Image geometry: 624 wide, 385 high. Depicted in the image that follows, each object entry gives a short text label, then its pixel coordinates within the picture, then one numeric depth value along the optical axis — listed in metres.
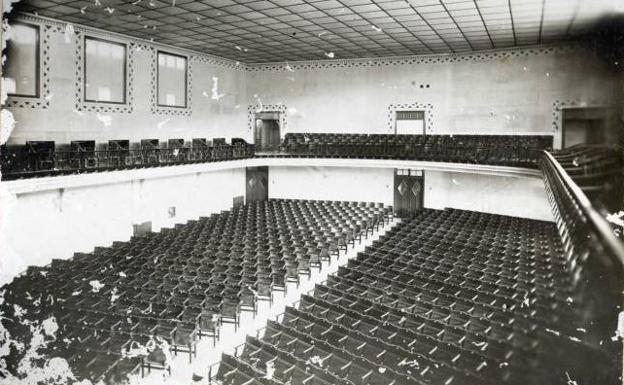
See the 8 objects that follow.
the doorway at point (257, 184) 24.75
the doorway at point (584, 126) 18.33
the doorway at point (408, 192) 22.25
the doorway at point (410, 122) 22.05
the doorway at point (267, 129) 24.91
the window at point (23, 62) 14.05
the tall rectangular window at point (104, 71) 16.34
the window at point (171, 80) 19.50
